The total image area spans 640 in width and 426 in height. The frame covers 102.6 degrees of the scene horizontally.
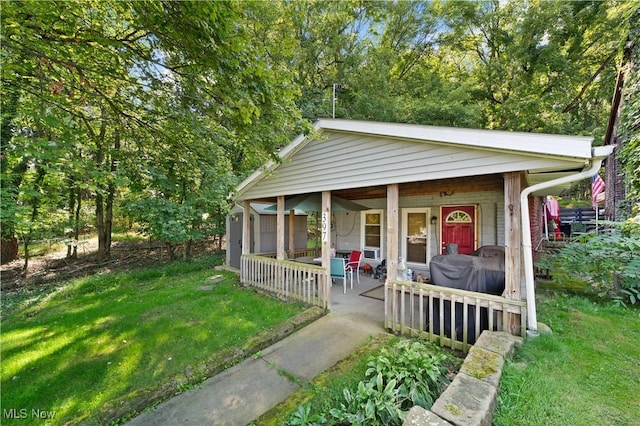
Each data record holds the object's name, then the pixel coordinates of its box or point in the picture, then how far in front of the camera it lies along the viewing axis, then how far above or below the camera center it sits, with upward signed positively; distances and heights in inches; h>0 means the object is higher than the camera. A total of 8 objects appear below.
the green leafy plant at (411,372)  90.7 -59.1
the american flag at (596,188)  379.9 +56.1
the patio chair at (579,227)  499.5 -5.4
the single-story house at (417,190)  122.9 +27.1
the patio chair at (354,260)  286.8 -42.5
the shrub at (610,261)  157.8 -24.4
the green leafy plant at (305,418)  88.5 -69.2
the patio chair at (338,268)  236.5 -42.1
